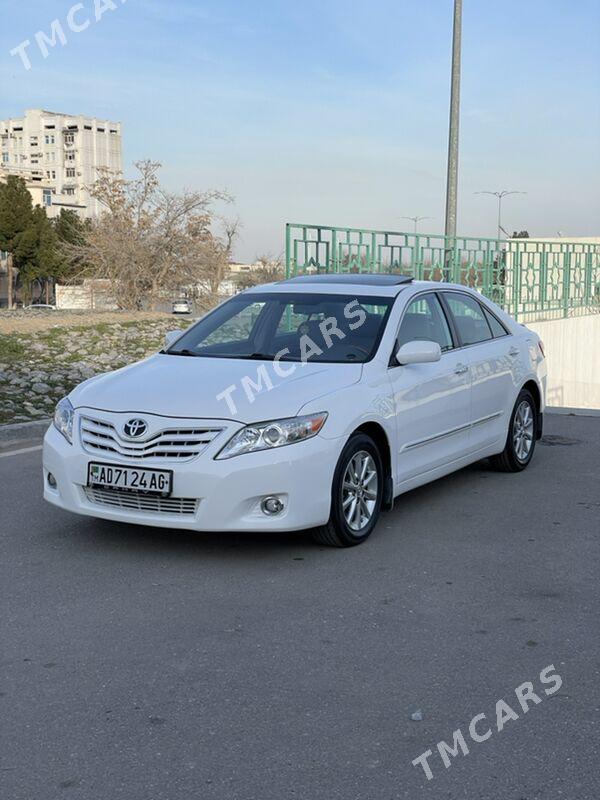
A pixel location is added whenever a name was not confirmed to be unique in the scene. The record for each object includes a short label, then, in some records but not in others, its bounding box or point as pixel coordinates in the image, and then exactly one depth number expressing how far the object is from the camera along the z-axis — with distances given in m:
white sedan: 5.44
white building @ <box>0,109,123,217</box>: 166.38
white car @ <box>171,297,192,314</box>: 35.38
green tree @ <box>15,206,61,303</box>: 73.44
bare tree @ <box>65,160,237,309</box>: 34.97
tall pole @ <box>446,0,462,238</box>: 18.17
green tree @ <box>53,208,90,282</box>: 37.21
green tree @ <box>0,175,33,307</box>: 73.12
